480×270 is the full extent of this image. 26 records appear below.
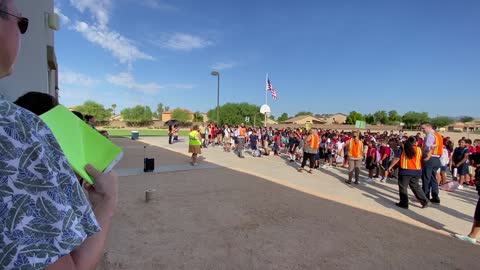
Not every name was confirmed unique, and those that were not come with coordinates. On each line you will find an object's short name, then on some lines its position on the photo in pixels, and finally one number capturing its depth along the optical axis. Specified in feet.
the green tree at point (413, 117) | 271.69
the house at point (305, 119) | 296.44
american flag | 80.18
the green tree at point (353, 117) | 255.91
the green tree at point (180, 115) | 352.08
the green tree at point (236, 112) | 255.09
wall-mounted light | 26.49
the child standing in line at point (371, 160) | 33.81
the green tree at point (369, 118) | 269.52
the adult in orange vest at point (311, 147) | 36.11
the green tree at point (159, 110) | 448.24
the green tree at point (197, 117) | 331.53
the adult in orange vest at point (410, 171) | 21.35
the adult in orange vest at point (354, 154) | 30.12
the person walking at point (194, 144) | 39.40
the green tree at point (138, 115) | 290.72
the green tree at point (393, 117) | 267.06
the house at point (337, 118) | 355.89
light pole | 84.17
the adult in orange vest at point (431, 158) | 23.14
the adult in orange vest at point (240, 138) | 53.67
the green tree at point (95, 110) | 290.76
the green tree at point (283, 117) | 373.89
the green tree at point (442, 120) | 281.54
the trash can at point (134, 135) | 89.04
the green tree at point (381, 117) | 272.39
